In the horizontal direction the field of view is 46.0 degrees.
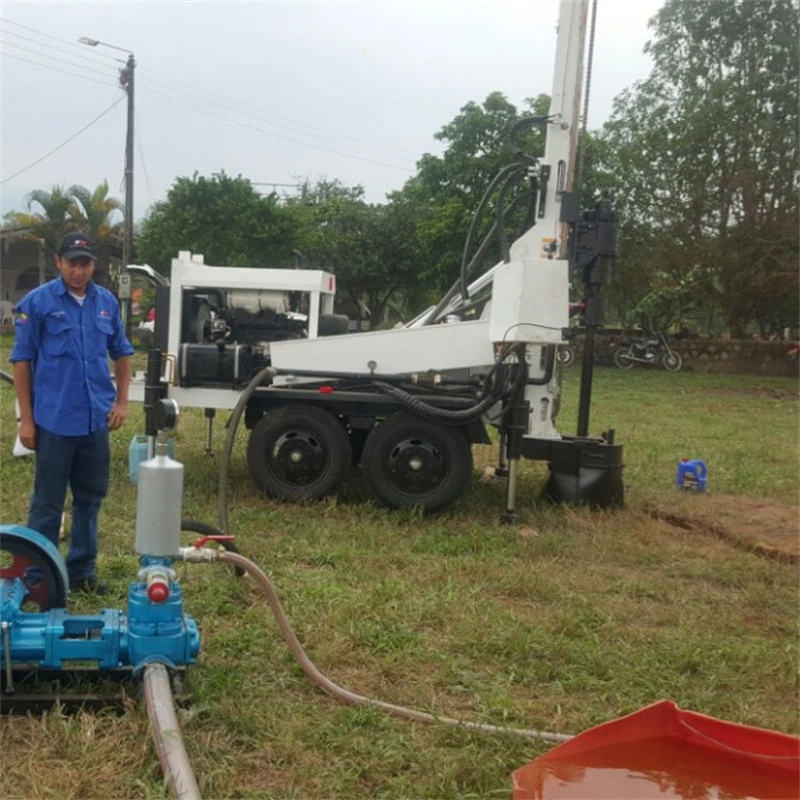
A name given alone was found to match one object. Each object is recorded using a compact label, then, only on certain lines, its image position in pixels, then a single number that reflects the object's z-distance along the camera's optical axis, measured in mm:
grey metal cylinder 2982
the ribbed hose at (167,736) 2580
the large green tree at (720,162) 23156
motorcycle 24812
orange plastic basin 2637
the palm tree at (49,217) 29641
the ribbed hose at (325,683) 3142
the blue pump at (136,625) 3020
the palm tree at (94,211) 30078
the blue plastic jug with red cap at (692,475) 7766
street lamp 19747
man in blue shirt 4133
